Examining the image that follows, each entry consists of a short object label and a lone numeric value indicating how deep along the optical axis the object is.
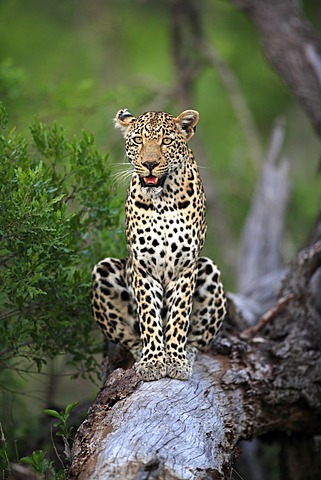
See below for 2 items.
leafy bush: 14.96
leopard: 14.99
